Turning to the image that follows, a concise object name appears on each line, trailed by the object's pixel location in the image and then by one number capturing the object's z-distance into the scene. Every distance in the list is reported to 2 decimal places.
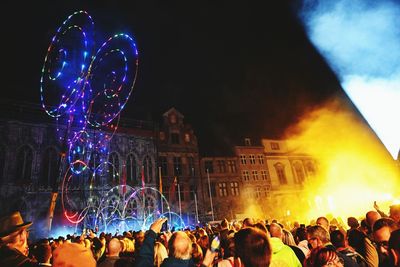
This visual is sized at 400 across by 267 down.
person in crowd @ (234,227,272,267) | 2.59
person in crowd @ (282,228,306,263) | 5.55
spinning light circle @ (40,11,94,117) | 29.44
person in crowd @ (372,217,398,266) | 3.78
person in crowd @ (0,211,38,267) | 2.75
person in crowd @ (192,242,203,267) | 5.18
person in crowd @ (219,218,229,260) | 5.13
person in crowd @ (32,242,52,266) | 5.73
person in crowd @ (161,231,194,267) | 3.16
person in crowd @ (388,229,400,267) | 2.48
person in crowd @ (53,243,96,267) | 2.46
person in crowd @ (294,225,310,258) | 5.30
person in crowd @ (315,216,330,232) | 6.36
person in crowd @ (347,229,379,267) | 4.41
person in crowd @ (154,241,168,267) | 4.86
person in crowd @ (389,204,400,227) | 5.50
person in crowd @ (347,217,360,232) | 7.03
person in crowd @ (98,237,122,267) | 4.56
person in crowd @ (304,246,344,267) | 2.94
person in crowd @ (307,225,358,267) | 4.28
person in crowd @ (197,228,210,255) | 6.83
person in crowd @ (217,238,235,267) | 3.87
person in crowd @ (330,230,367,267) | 4.07
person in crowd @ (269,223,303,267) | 3.58
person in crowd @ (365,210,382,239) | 5.68
